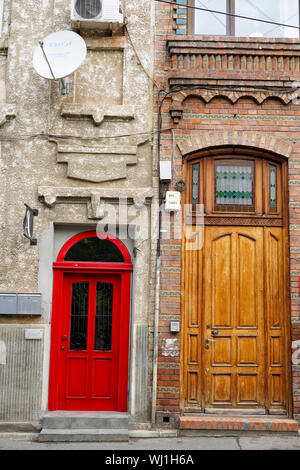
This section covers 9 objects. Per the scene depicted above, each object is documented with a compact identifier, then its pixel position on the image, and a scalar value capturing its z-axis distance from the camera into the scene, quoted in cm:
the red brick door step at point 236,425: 702
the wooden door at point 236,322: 739
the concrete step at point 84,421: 696
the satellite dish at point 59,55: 713
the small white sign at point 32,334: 721
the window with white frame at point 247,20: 798
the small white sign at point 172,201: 743
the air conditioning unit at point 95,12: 746
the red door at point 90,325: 742
